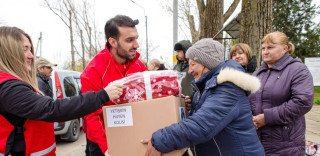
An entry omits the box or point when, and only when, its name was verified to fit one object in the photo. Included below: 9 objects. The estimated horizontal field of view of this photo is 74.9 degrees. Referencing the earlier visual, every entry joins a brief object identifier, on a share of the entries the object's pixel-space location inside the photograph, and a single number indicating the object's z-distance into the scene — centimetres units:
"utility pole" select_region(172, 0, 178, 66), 852
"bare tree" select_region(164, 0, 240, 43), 665
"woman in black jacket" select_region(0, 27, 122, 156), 124
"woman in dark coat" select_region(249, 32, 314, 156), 184
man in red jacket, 171
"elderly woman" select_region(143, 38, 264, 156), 127
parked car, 481
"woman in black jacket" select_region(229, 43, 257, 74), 297
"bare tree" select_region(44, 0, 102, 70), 1914
